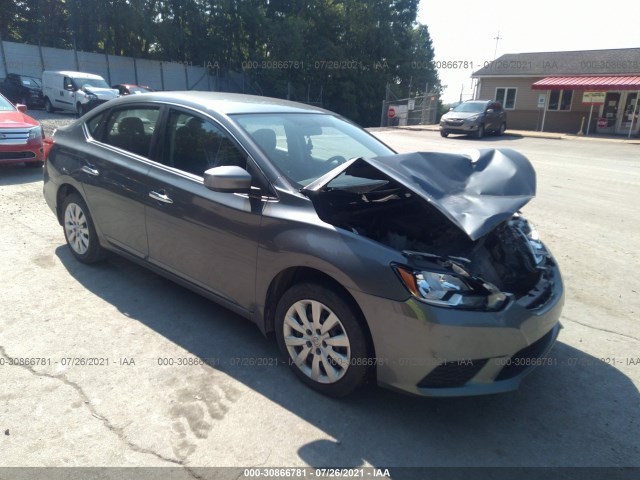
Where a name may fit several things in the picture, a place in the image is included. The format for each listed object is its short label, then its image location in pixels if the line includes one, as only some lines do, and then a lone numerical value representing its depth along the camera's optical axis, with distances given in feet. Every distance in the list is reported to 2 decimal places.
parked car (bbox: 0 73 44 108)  74.02
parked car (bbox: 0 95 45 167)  27.27
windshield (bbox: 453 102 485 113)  76.34
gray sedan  8.46
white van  65.82
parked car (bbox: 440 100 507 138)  74.59
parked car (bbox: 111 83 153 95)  80.50
